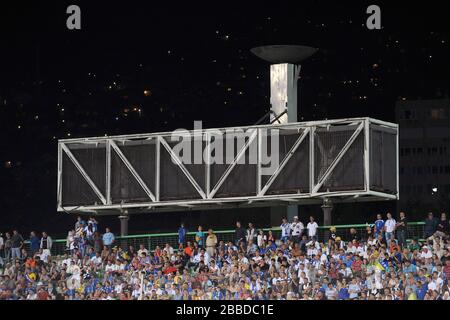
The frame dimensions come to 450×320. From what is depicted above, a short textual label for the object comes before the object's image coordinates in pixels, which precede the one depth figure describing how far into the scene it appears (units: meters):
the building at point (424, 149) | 163.38
